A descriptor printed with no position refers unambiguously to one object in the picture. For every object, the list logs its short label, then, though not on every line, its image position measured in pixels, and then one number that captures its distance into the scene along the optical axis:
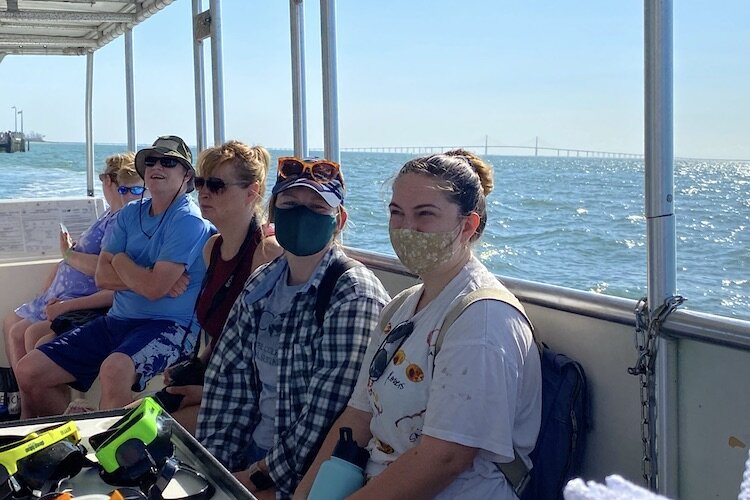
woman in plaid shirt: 2.20
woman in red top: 2.94
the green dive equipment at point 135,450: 1.38
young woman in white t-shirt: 1.68
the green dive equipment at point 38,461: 1.33
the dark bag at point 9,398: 3.71
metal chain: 1.78
